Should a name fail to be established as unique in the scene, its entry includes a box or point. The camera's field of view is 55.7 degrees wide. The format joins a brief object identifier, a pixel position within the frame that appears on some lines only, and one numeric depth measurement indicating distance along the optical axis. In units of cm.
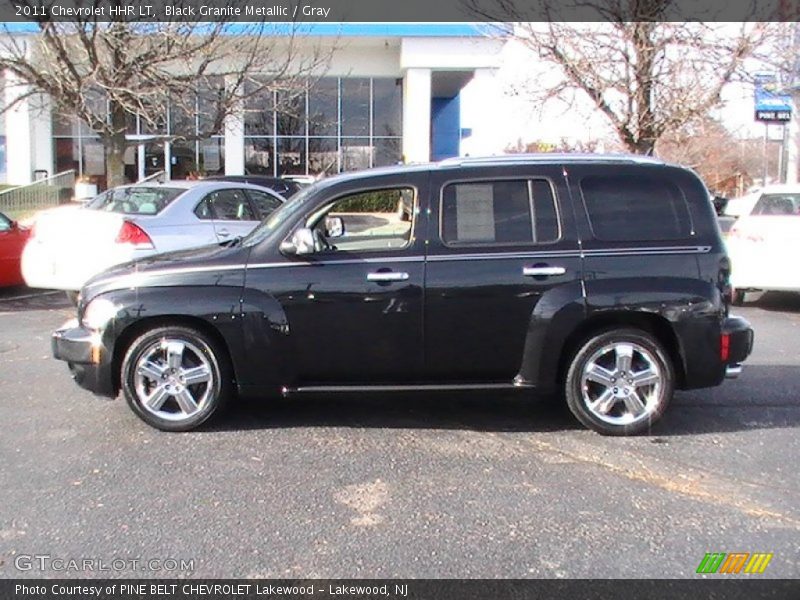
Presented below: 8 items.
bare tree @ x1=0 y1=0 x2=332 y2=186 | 1318
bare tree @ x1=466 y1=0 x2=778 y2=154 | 1398
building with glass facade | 2709
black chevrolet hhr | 495
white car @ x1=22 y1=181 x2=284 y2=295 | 841
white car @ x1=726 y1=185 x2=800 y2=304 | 966
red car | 1055
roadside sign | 1485
